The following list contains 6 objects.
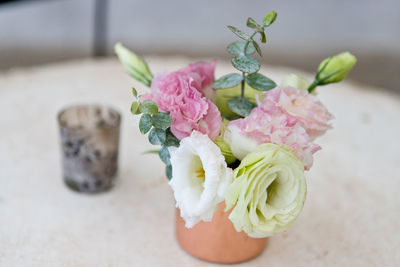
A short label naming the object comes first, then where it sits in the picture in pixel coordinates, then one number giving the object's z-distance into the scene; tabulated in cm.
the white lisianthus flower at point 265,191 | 57
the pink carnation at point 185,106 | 61
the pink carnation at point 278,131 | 60
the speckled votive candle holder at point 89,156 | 84
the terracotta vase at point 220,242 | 69
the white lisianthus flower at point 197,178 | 57
